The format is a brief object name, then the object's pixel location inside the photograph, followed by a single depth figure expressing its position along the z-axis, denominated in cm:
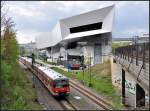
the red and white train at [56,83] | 4191
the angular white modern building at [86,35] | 10275
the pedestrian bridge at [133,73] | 2305
